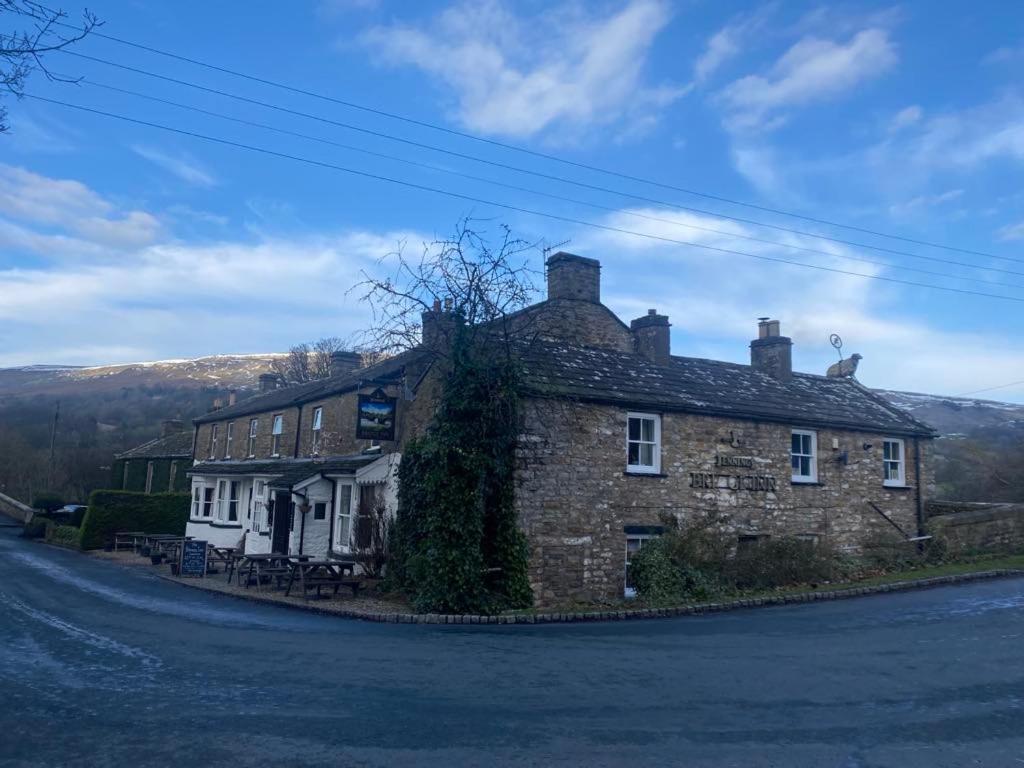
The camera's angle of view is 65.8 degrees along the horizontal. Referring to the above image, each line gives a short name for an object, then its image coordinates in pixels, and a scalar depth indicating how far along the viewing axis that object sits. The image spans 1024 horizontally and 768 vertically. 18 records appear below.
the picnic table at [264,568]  20.42
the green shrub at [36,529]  41.56
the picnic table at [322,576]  18.09
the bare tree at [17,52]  6.90
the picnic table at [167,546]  29.64
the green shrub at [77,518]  44.38
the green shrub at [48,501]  45.41
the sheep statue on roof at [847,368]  28.62
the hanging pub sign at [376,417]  20.78
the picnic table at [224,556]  24.38
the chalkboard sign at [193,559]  24.14
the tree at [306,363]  60.47
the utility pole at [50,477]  55.97
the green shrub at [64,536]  37.19
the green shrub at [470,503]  16.22
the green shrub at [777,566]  18.95
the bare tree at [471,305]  18.19
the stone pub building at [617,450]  18.31
